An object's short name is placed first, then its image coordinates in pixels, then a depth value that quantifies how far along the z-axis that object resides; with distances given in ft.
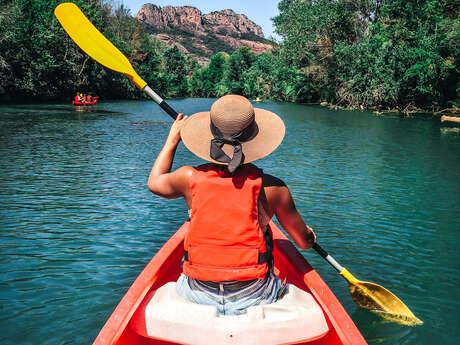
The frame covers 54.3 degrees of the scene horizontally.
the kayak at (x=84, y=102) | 98.32
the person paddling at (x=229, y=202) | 7.35
